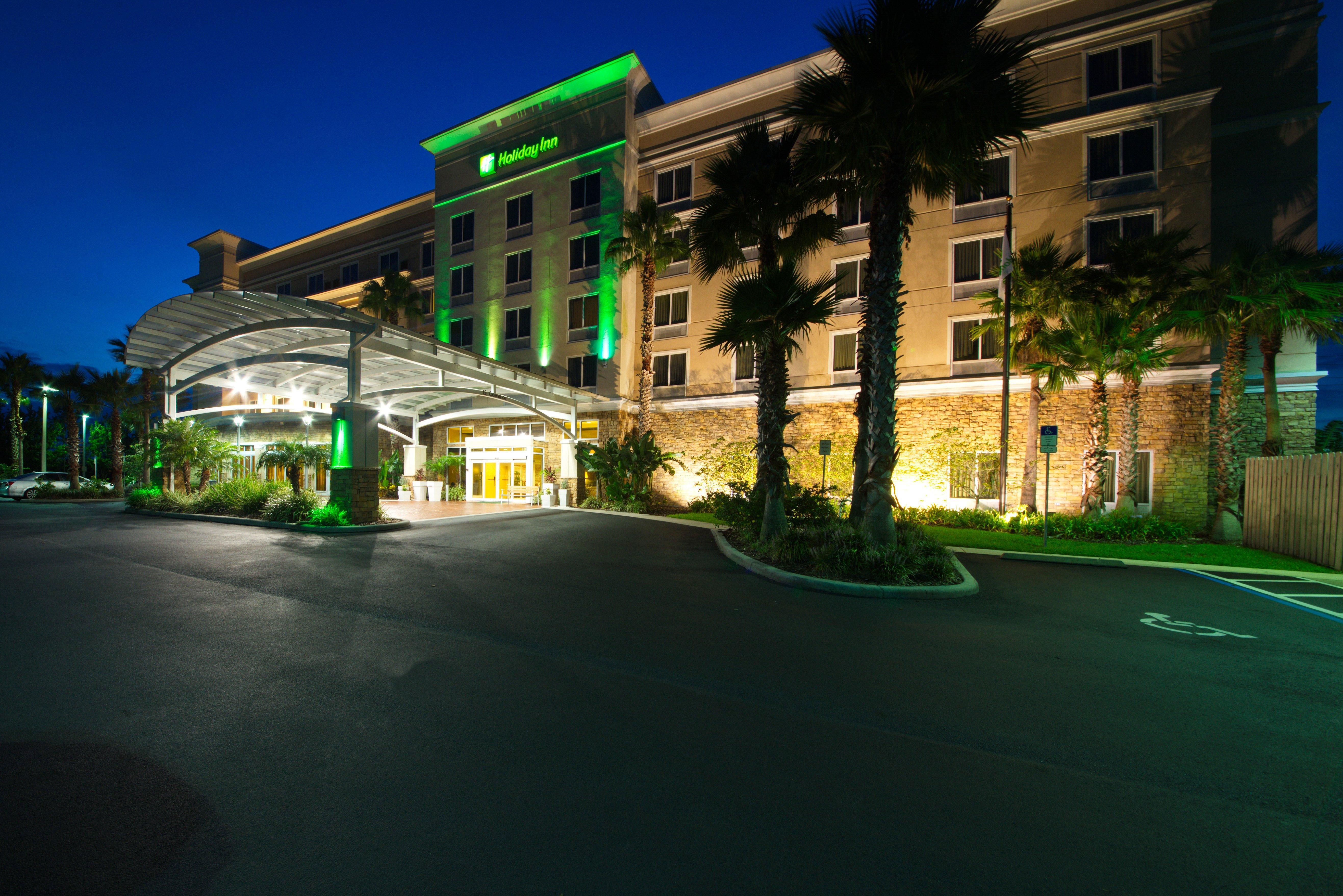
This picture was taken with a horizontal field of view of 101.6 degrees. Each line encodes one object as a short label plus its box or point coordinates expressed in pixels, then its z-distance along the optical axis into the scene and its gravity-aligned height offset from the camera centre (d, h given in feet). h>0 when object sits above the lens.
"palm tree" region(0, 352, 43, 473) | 98.89 +12.52
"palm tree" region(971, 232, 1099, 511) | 53.31 +16.36
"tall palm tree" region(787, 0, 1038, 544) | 29.73 +19.40
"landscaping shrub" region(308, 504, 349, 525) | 47.65 -5.72
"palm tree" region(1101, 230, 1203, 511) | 49.85 +16.19
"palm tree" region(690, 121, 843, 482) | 41.60 +19.59
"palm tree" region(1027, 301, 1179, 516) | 48.70 +10.03
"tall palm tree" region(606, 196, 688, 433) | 72.23 +27.47
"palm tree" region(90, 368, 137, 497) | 96.78 +9.08
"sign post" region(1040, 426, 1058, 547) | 40.27 +1.61
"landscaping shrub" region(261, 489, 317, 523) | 50.14 -5.32
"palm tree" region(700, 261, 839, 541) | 35.24 +8.61
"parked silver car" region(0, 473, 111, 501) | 85.87 -5.89
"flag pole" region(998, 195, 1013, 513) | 53.62 +11.83
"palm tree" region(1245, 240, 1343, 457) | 43.68 +13.52
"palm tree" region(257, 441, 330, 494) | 84.17 -0.64
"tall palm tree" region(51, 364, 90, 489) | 97.91 +9.68
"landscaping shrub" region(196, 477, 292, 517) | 54.39 -4.78
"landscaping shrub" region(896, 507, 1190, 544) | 47.98 -5.92
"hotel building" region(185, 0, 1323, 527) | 57.47 +29.95
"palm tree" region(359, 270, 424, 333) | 97.91 +27.62
